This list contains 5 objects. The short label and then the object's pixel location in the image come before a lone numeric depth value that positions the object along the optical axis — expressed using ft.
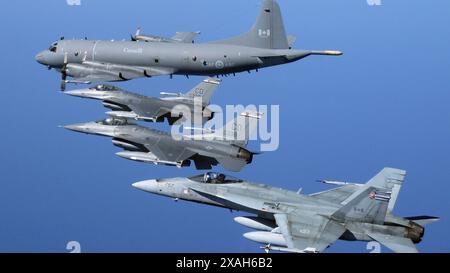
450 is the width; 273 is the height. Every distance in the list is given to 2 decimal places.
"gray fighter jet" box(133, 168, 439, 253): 228.43
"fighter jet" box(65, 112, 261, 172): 255.91
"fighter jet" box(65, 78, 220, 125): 277.03
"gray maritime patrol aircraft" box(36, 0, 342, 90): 295.28
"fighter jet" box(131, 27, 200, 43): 328.04
